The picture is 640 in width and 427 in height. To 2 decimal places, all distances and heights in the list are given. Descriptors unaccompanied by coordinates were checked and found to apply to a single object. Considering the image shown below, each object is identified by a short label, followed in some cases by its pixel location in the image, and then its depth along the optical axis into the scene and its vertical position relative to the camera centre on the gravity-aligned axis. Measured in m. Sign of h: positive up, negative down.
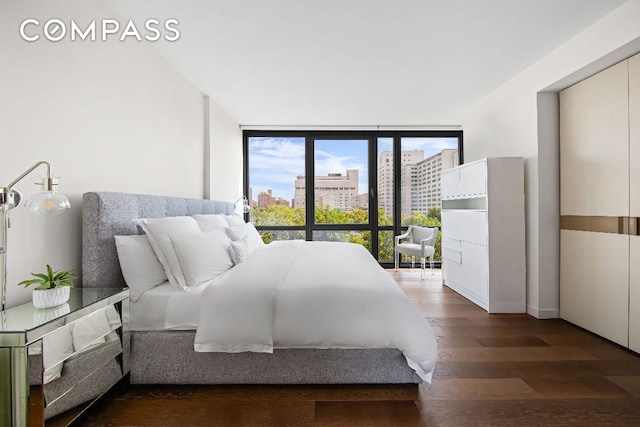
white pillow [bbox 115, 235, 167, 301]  2.04 -0.32
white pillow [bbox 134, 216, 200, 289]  2.13 -0.17
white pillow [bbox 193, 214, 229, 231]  3.05 -0.07
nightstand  1.26 -0.62
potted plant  1.53 -0.35
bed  1.92 -0.79
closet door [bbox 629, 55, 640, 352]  2.47 +0.16
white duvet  1.86 -0.61
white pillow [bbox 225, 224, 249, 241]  3.17 -0.18
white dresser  3.48 -0.25
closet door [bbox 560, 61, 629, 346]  2.62 +0.09
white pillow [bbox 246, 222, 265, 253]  3.36 -0.28
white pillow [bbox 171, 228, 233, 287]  2.14 -0.29
